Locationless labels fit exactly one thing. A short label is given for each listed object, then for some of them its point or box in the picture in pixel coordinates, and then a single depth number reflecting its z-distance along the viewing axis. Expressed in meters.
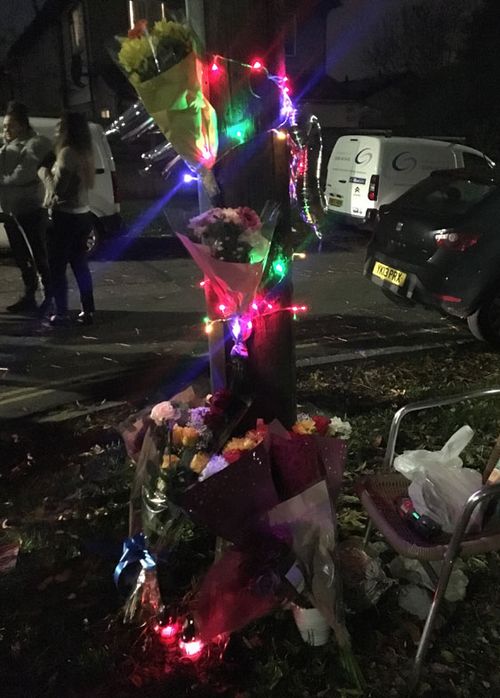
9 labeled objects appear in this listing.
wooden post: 2.32
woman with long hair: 5.10
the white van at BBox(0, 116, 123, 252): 8.66
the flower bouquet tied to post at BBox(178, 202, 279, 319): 2.31
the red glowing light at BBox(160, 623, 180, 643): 2.29
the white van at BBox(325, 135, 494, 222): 10.15
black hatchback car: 5.15
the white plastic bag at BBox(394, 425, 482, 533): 2.16
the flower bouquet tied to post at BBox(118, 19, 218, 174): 2.08
